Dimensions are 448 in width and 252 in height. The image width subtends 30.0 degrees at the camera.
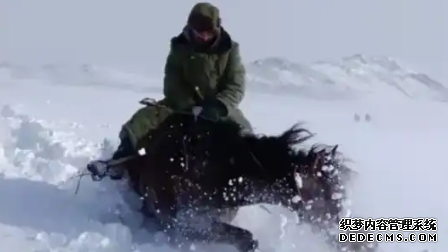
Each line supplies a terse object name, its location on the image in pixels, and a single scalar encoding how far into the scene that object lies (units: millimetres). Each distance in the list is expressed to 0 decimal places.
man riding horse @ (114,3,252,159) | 5164
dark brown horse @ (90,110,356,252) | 4805
